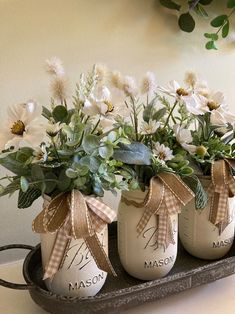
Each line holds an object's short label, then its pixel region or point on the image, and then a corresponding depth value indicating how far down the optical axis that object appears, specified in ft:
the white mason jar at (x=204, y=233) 2.79
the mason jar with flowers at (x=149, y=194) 2.43
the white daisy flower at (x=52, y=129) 2.12
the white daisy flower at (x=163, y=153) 2.49
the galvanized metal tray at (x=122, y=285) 2.34
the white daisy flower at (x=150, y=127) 2.50
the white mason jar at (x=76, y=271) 2.32
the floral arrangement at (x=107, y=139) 2.15
